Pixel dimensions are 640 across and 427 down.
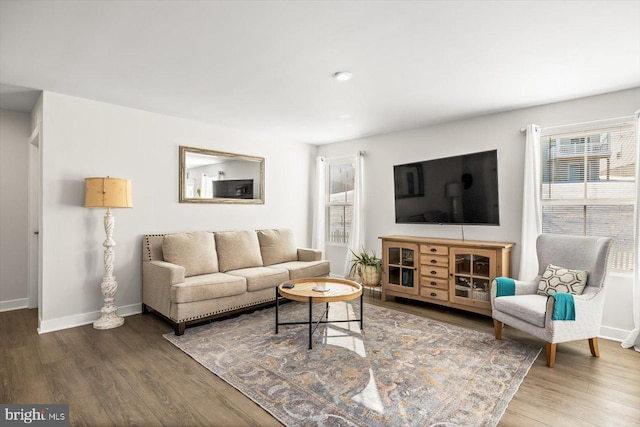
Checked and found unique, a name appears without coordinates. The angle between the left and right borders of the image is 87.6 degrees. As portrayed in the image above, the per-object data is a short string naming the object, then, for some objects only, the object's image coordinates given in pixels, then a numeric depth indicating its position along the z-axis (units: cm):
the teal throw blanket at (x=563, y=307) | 265
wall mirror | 438
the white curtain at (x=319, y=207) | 582
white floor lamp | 334
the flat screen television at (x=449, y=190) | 389
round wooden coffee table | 306
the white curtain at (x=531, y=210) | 367
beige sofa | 336
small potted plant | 488
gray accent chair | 268
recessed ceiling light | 288
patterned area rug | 202
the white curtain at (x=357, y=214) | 533
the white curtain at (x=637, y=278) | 304
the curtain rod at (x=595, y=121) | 323
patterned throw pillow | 298
